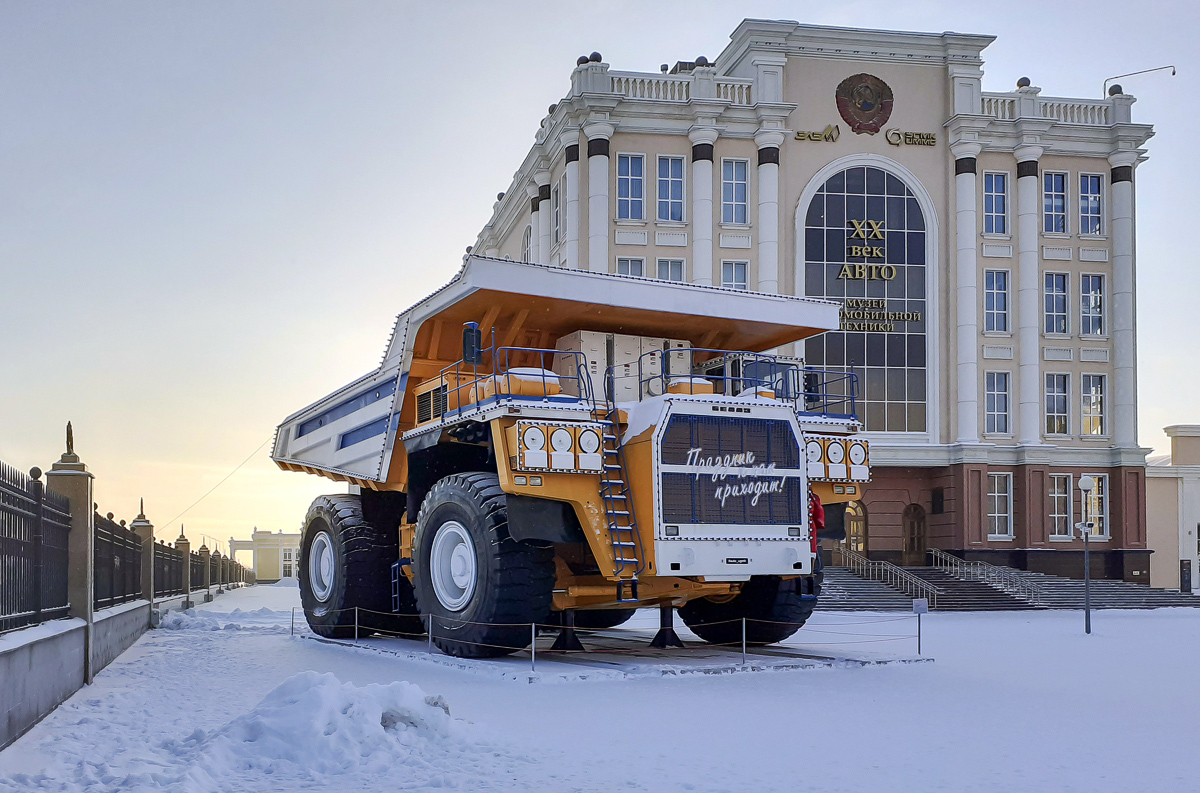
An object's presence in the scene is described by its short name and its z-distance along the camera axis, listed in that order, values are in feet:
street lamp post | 80.02
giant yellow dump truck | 46.88
